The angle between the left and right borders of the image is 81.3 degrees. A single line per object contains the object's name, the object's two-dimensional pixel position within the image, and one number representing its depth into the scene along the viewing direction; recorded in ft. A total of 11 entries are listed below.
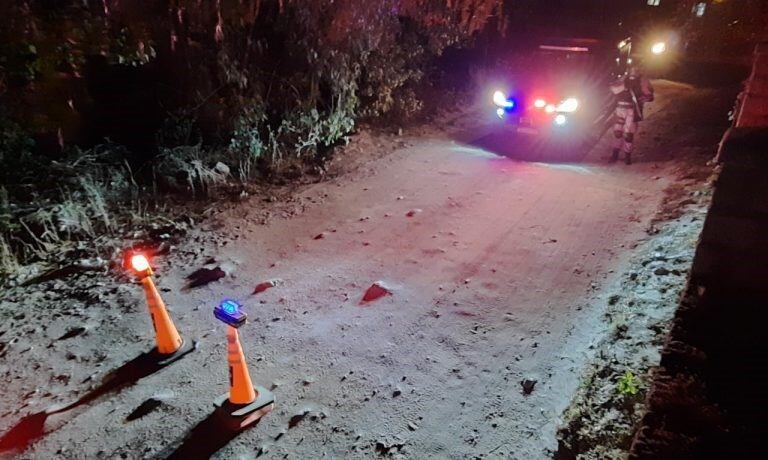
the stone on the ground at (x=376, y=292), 14.21
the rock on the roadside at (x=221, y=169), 22.09
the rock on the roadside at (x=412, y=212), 19.80
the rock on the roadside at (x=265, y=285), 14.75
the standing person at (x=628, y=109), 24.40
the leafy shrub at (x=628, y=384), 9.26
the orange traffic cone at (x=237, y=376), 9.46
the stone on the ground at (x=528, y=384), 10.46
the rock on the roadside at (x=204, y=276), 15.06
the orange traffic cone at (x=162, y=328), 11.09
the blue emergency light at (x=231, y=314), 8.91
